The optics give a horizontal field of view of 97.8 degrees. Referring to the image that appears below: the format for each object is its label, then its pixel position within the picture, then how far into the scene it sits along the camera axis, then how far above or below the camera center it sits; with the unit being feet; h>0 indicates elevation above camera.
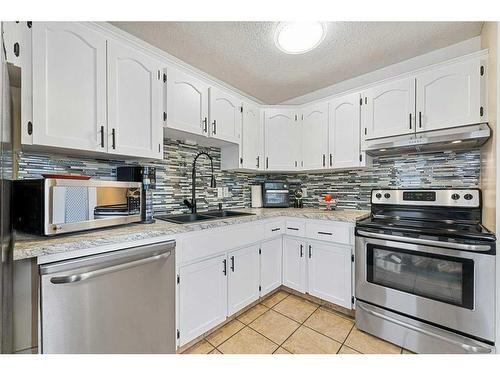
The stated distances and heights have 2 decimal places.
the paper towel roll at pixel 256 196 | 8.86 -0.41
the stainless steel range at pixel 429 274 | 4.21 -1.92
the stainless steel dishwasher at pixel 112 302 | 3.06 -1.88
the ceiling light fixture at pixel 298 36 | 5.08 +3.67
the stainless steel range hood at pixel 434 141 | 4.90 +1.13
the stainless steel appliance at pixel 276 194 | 8.80 -0.31
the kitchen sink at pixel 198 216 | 6.00 -0.91
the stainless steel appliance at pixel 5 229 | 2.61 -0.58
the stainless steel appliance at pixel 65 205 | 3.24 -0.30
